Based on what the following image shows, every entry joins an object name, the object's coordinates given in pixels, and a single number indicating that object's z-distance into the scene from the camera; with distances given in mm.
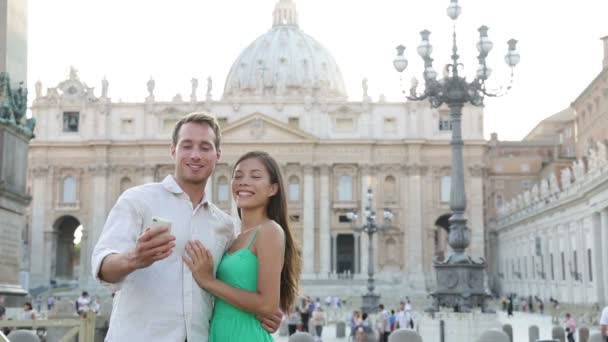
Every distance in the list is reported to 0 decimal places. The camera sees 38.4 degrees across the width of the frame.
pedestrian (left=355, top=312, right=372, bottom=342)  18109
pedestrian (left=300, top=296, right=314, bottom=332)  26241
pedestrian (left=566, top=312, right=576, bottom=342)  20719
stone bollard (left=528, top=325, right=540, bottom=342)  18375
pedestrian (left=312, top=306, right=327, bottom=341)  23838
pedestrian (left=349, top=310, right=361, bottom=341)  21375
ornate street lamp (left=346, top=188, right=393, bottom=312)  36375
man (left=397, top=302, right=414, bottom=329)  22953
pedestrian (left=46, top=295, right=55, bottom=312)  46475
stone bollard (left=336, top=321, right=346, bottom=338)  27047
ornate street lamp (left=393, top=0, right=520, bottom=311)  15531
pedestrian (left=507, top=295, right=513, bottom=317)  40831
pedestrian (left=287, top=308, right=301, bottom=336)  23734
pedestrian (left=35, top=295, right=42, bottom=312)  46331
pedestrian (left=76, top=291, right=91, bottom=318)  25297
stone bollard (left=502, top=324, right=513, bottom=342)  17005
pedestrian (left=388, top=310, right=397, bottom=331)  23016
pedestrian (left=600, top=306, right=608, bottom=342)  12901
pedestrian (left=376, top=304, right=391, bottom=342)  22062
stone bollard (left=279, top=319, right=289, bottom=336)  27905
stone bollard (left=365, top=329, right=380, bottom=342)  18261
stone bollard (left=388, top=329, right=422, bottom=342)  10547
